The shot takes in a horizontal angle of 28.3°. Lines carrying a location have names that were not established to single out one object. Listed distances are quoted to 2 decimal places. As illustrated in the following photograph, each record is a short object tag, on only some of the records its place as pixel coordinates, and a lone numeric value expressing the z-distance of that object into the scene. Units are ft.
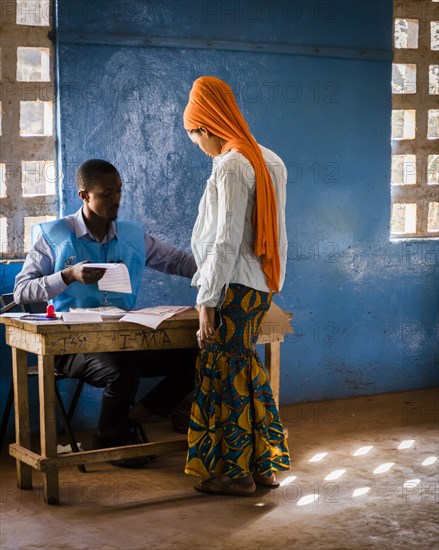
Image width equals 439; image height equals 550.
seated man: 14.12
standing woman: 12.59
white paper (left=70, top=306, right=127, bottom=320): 13.48
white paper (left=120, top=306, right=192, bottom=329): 13.02
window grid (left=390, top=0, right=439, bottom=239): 20.10
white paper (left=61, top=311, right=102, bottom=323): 12.92
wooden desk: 12.75
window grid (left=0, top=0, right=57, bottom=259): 16.29
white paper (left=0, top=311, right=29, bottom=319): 13.48
